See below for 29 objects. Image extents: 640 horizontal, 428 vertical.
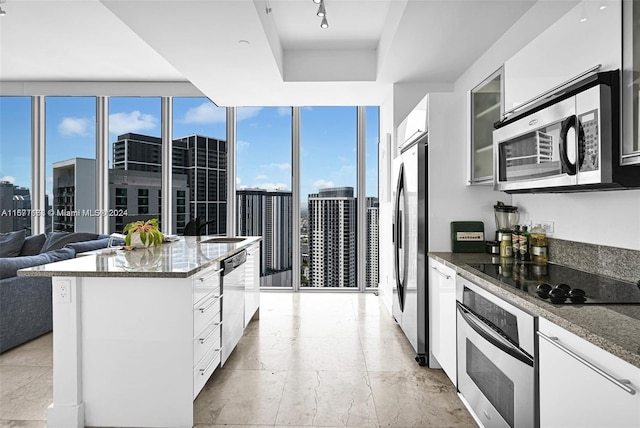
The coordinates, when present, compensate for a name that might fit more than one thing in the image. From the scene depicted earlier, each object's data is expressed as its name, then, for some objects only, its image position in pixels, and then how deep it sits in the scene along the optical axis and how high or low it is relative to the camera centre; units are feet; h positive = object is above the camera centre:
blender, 8.66 -0.09
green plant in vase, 9.52 -0.52
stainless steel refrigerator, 9.05 -0.91
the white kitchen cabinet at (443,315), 7.22 -2.25
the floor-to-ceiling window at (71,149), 17.89 +3.39
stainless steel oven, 4.52 -2.16
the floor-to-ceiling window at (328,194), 17.53 +0.98
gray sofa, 9.77 -2.40
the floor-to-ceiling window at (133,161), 17.95 +2.76
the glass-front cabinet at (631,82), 4.10 +1.51
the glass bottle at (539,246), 7.45 -0.71
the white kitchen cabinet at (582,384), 2.99 -1.66
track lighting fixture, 8.23 +4.91
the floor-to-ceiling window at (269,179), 17.67 +1.75
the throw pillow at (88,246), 12.51 -1.06
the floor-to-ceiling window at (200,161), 17.81 +2.70
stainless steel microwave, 4.38 +1.02
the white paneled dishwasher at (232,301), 8.65 -2.26
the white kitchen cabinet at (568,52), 4.40 +2.35
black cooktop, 4.27 -1.06
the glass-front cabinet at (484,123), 7.76 +2.09
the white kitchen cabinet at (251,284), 11.05 -2.29
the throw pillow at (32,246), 14.16 -1.17
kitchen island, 6.30 -2.38
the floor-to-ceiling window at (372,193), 17.33 +1.01
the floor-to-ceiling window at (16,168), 17.83 +2.45
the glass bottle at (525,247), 7.71 -0.76
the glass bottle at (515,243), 7.86 -0.69
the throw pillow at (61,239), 14.29 -0.92
